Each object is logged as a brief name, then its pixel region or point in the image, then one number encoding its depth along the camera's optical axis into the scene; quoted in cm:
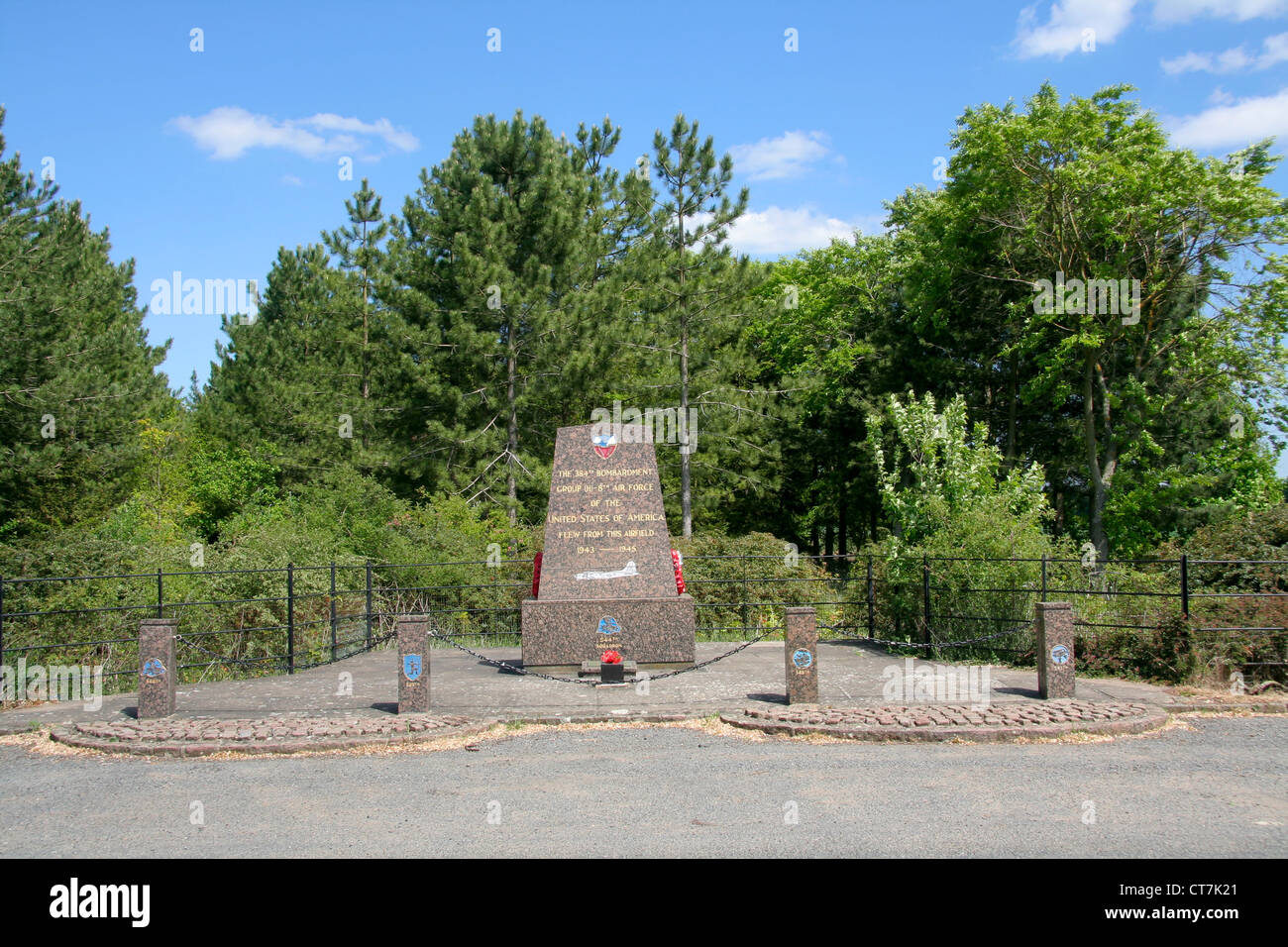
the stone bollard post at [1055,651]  966
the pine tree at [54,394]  2289
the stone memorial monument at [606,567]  1171
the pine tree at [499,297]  2655
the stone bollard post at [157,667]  938
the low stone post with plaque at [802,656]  952
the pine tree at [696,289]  3031
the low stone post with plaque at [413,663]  942
